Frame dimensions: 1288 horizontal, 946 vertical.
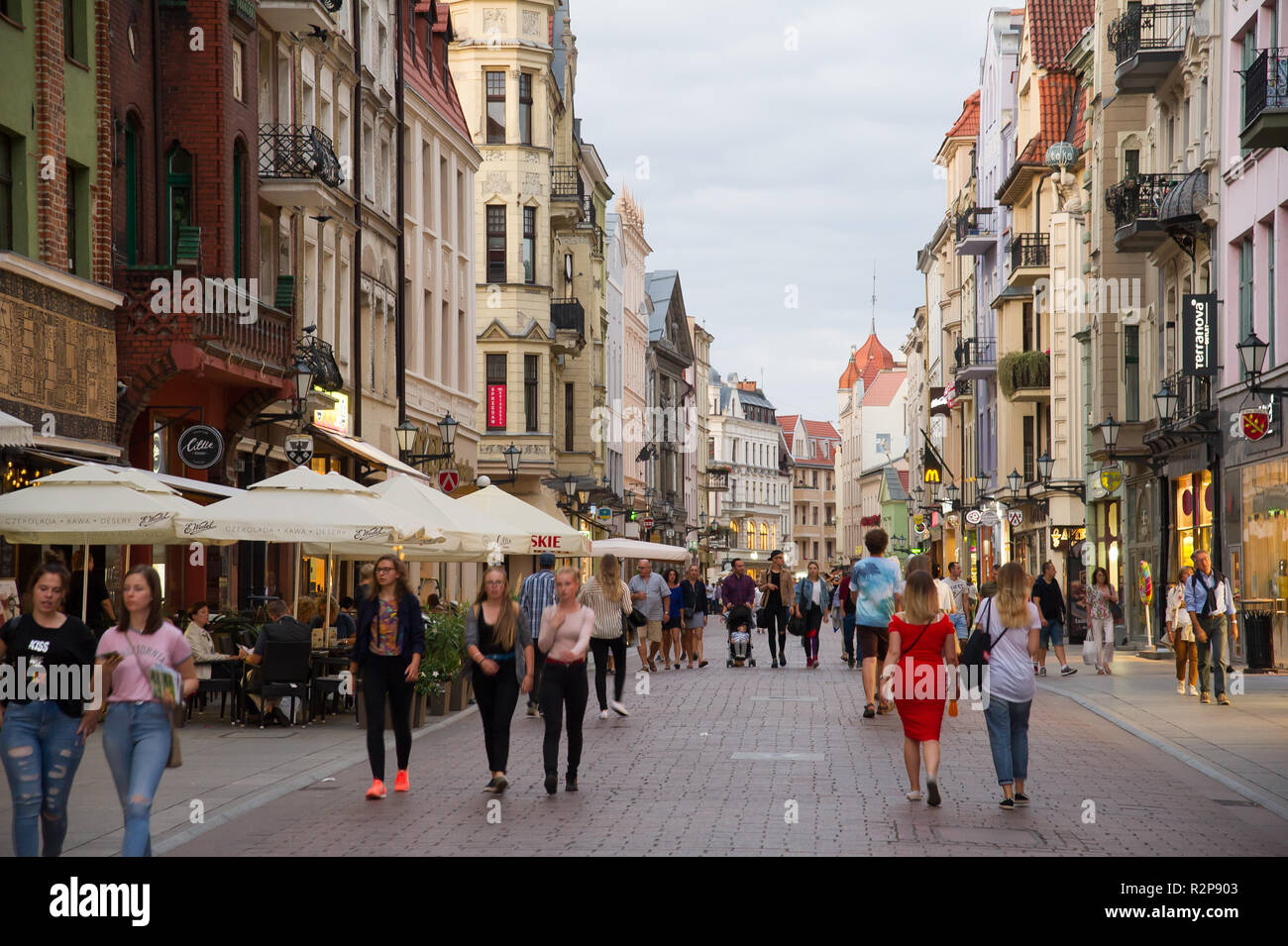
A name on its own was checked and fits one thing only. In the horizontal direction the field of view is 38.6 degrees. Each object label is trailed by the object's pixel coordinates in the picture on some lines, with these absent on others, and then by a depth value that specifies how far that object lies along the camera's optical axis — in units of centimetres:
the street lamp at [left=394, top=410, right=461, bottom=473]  3381
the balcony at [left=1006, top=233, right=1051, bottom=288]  5369
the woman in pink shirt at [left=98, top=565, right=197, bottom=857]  912
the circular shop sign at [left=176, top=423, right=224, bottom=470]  2323
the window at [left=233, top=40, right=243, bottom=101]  2802
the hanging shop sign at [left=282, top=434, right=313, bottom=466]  2725
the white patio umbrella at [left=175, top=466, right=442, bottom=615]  1914
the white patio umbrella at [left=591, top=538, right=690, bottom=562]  3838
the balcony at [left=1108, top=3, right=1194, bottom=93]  3594
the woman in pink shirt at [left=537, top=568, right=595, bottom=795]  1395
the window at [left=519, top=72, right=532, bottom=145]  5494
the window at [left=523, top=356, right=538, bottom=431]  5506
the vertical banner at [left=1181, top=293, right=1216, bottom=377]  3256
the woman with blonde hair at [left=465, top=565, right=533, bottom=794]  1374
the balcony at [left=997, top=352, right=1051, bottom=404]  5325
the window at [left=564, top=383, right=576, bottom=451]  6444
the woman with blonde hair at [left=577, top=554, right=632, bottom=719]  1916
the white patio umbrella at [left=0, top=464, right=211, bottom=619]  1753
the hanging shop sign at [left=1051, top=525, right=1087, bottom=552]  4903
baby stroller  3400
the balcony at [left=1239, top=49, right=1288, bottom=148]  2277
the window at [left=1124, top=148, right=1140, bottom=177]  4181
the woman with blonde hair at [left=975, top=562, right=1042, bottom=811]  1277
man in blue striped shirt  1875
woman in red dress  1269
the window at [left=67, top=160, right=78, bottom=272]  2270
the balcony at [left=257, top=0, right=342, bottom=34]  2947
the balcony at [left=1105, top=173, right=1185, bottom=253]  3644
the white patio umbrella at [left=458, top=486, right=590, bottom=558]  2759
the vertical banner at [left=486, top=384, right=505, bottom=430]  5475
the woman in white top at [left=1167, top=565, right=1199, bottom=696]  2311
